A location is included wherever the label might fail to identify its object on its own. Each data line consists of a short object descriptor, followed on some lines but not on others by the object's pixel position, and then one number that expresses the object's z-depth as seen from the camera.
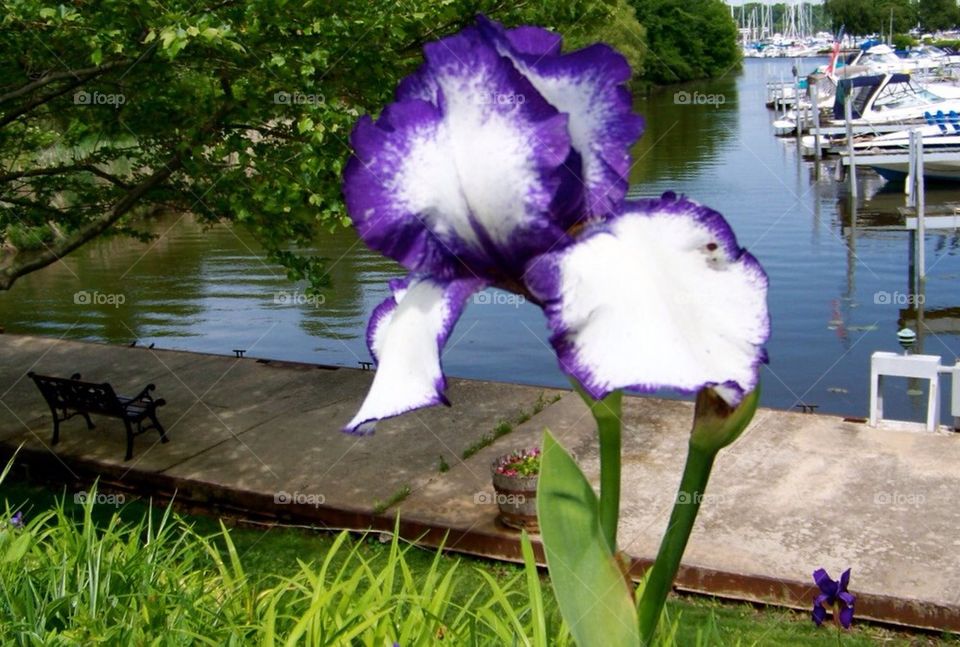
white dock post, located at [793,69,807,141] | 39.03
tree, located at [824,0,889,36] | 101.50
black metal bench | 9.27
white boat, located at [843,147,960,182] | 27.64
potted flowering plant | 7.06
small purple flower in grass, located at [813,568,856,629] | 3.16
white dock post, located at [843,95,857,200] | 27.21
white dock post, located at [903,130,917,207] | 20.19
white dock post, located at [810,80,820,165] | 34.22
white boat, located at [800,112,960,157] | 29.11
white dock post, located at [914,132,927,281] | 17.14
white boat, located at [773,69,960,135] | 35.66
